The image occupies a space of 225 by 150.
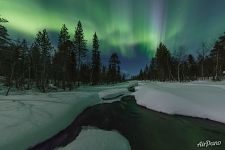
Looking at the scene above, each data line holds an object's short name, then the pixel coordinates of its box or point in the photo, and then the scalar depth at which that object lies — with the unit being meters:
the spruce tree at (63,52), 24.24
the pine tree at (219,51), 26.37
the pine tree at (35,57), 24.95
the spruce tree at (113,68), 38.04
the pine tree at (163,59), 35.89
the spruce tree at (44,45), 23.78
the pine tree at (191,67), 40.51
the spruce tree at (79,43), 25.06
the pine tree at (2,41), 14.92
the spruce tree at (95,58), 30.30
